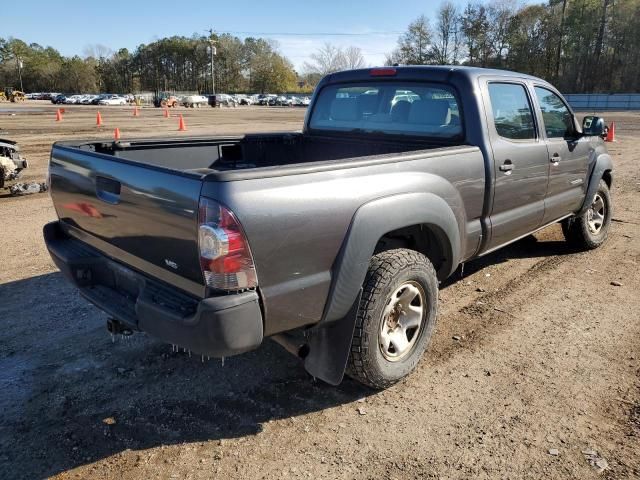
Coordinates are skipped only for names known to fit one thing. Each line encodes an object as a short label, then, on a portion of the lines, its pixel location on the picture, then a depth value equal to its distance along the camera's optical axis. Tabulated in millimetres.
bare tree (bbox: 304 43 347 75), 93625
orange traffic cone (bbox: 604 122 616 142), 18516
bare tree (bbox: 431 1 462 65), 96188
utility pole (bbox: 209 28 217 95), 76375
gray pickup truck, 2297
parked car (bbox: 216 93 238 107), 64938
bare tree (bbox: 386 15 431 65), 98375
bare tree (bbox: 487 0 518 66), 86625
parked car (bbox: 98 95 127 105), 71188
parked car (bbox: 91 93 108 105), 72356
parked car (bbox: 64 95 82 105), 76562
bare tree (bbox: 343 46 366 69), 93062
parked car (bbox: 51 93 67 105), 78850
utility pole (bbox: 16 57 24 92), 104438
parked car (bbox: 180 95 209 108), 61562
